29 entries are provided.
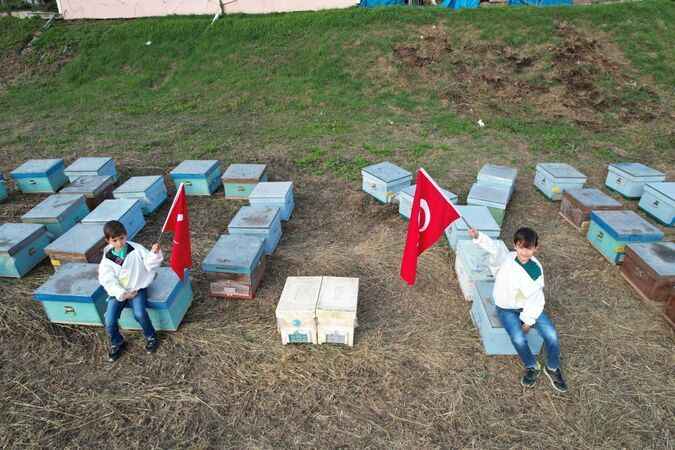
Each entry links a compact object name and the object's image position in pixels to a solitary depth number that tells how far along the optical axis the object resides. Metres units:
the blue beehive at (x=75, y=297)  5.50
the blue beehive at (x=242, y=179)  8.90
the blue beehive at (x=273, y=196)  7.98
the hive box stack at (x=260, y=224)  6.97
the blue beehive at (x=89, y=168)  9.12
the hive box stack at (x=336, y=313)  5.17
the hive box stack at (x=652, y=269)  5.78
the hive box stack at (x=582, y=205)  7.49
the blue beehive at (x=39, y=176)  9.22
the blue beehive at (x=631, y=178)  8.61
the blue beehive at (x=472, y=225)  6.80
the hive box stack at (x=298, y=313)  5.19
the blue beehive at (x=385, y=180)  8.68
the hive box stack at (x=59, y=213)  7.39
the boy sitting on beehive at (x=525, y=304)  4.68
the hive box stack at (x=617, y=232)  6.54
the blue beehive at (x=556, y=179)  8.60
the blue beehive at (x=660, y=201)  7.76
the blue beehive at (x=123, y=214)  7.14
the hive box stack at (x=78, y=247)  6.34
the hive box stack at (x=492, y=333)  5.02
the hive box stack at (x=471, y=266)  5.86
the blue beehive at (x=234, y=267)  6.02
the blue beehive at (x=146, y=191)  8.25
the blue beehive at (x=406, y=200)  7.94
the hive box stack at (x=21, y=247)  6.64
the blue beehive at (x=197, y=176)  9.10
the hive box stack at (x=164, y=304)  5.45
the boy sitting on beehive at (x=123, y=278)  5.12
